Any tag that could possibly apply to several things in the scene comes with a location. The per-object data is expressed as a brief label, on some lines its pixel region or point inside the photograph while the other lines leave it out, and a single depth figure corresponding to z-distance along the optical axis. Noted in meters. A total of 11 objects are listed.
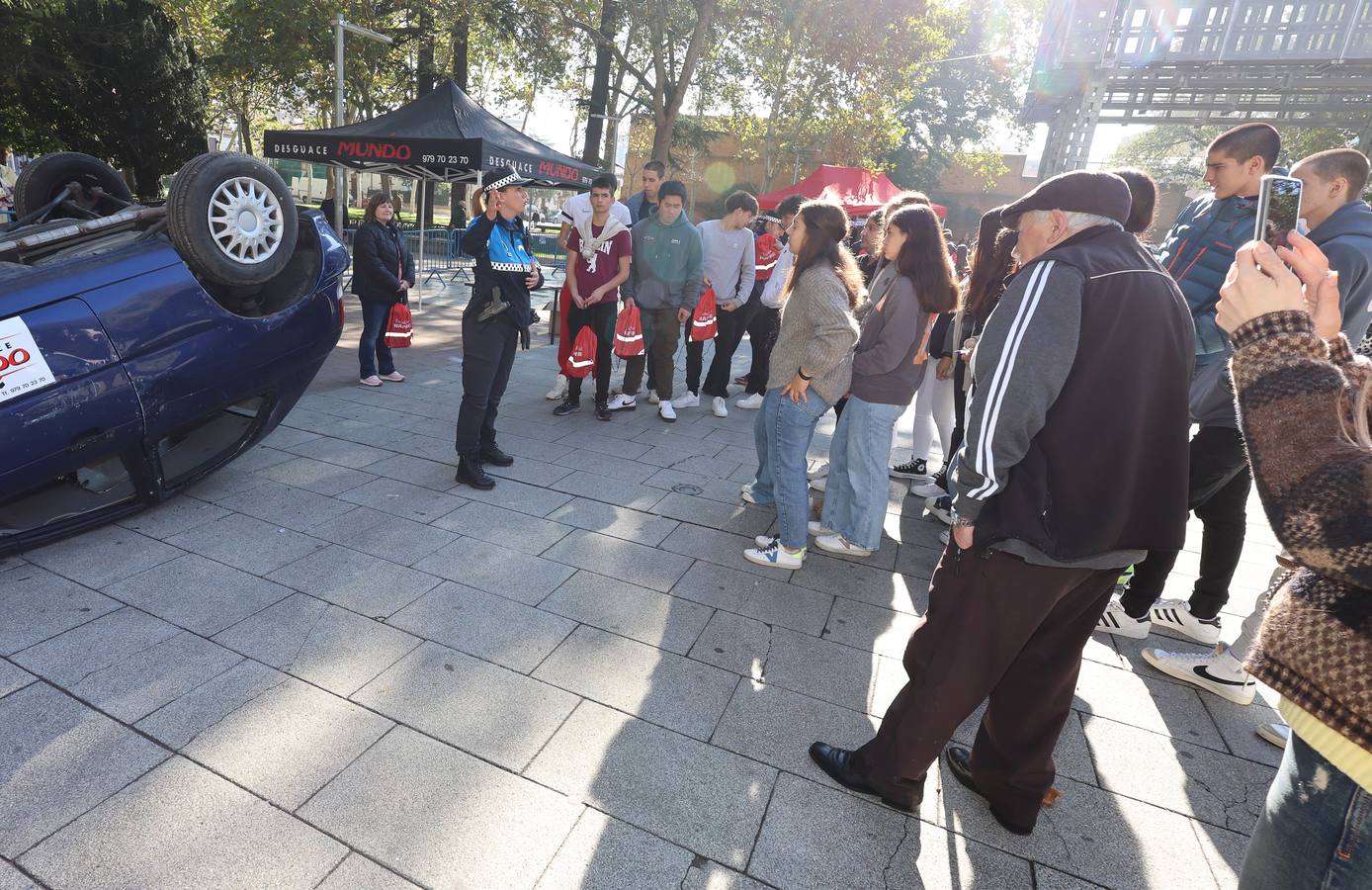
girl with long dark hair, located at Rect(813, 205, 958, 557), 3.43
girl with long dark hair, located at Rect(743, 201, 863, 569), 3.27
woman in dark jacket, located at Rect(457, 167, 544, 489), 4.36
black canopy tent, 9.34
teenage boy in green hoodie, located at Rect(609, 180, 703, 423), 6.02
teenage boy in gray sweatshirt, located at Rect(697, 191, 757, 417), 6.54
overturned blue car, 2.99
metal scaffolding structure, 12.08
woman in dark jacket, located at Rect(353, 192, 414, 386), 6.39
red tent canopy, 15.34
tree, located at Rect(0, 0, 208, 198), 16.50
